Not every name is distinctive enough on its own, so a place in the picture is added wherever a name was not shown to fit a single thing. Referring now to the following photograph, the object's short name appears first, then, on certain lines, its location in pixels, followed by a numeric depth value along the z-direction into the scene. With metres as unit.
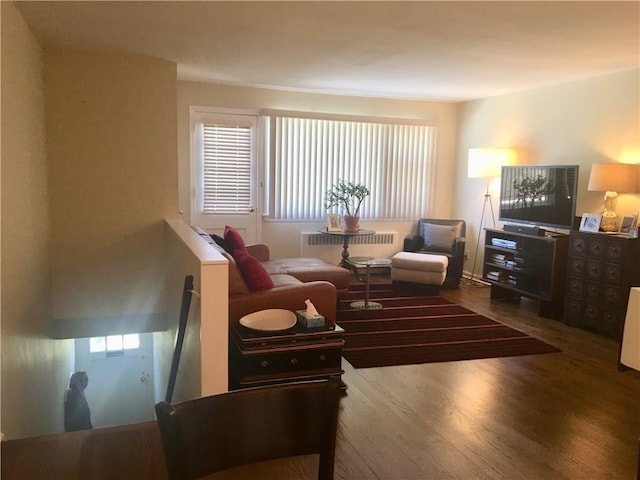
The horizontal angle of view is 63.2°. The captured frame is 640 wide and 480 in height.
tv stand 5.08
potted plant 6.76
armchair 6.41
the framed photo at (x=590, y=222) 4.72
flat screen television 5.08
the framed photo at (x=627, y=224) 4.55
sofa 3.49
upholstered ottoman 5.97
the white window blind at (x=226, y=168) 6.37
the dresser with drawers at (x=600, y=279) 4.36
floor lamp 6.08
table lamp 4.56
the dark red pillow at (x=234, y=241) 4.04
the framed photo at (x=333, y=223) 6.66
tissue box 3.39
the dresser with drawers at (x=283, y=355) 3.22
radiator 6.87
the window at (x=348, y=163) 6.68
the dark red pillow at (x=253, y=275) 3.57
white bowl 3.34
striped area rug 4.07
